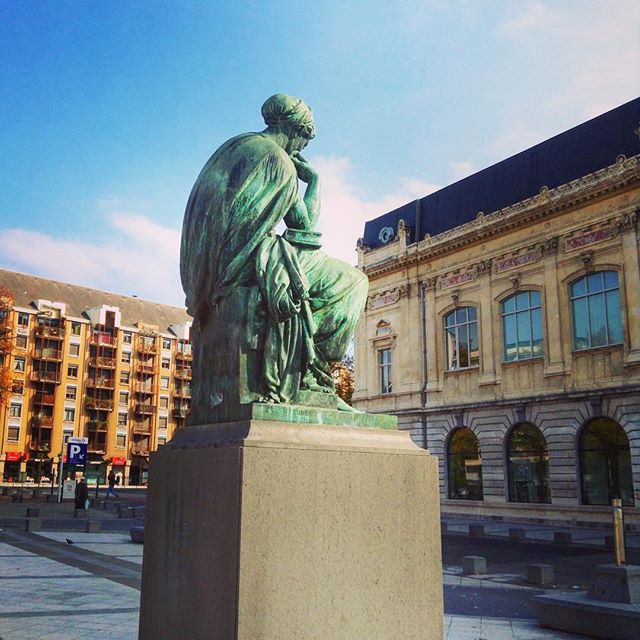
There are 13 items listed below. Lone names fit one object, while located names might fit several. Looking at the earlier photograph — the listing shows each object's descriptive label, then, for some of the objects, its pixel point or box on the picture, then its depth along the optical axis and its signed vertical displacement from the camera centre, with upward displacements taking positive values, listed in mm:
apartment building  68625 +9317
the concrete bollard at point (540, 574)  12117 -1709
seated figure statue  3957 +1103
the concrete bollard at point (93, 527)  19688 -1577
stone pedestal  3324 -326
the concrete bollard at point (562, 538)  20375 -1826
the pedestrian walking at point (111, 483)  45206 -886
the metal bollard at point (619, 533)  8453 -713
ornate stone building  27031 +6243
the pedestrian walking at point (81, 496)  28156 -1050
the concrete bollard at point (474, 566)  13047 -1690
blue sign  31781 +718
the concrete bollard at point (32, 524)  19578 -1530
